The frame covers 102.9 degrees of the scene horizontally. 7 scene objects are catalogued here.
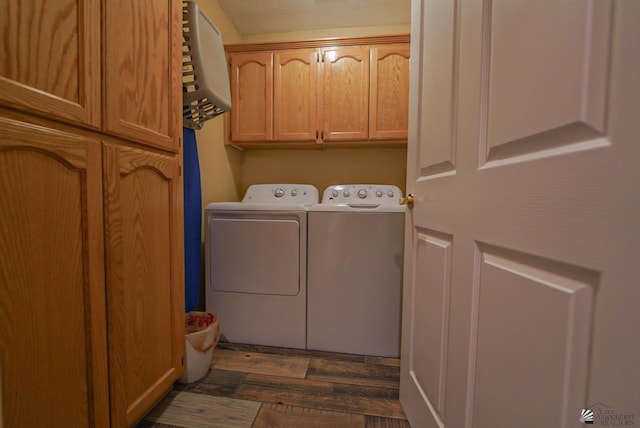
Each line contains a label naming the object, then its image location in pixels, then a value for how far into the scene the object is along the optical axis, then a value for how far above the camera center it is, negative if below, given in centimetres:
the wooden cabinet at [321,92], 189 +83
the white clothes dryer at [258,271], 158 -45
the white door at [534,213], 33 -1
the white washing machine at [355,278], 151 -46
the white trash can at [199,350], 127 -78
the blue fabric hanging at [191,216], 138 -10
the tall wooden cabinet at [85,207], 57 -3
